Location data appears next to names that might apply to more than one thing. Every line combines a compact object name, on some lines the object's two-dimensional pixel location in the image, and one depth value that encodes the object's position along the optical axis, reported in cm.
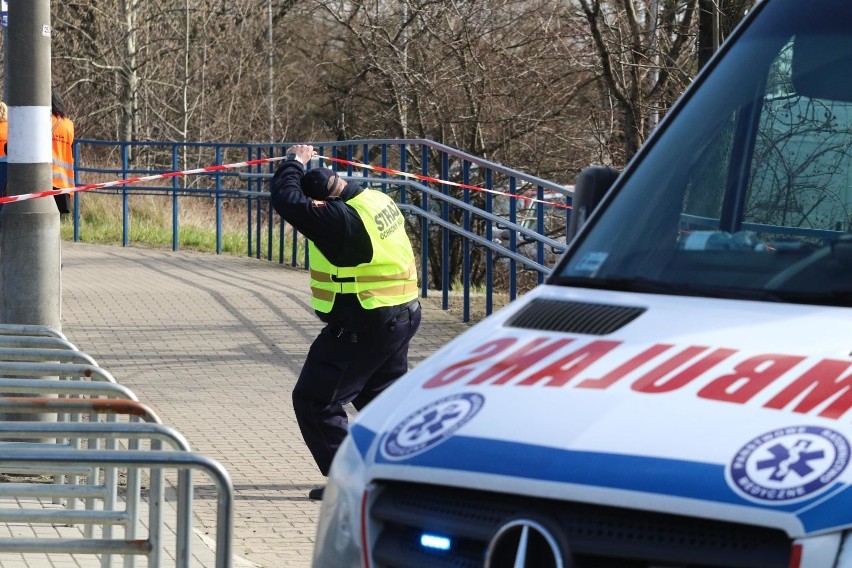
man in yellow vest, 1177
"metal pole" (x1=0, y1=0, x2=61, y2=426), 1268
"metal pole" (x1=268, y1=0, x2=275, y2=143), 5440
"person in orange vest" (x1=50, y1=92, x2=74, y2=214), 2049
